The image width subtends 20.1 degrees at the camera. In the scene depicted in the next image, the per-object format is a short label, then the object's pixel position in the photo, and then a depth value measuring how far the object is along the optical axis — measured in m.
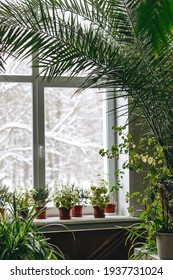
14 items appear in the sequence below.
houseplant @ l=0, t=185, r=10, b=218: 4.14
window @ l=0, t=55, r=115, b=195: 4.51
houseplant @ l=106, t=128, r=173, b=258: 2.79
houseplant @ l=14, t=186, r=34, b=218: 4.27
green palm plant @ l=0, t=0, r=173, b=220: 2.86
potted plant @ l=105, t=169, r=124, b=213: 4.66
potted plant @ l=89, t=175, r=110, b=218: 4.48
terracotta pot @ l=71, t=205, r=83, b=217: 4.52
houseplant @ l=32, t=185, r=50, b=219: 4.35
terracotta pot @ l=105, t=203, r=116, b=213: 4.66
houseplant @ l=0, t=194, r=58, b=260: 2.13
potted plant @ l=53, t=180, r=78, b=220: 4.40
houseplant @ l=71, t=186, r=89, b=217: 4.52
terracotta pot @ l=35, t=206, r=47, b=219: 4.38
